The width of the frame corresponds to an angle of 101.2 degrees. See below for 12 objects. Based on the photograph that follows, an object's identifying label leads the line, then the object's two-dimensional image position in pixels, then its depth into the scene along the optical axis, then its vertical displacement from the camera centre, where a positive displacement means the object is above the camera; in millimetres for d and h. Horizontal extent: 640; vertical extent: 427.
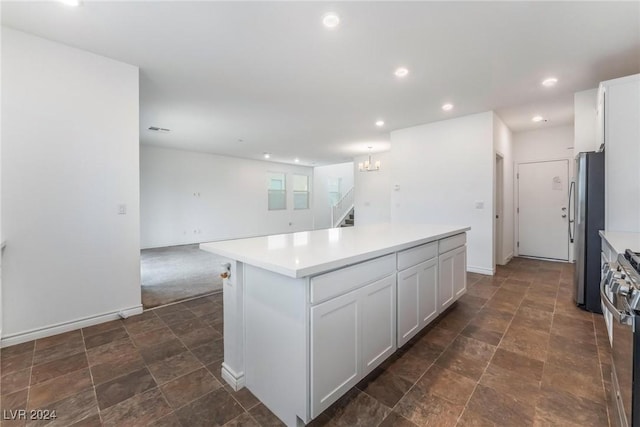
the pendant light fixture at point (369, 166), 5908 +972
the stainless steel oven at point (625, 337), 979 -538
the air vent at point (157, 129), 5231 +1653
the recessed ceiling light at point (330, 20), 2077 +1531
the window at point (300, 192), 10403 +698
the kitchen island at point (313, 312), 1351 -633
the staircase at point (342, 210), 10688 -58
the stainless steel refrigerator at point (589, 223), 2801 -177
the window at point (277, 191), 9617 +692
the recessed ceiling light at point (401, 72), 2949 +1563
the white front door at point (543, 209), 5098 -40
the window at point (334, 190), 11844 +850
